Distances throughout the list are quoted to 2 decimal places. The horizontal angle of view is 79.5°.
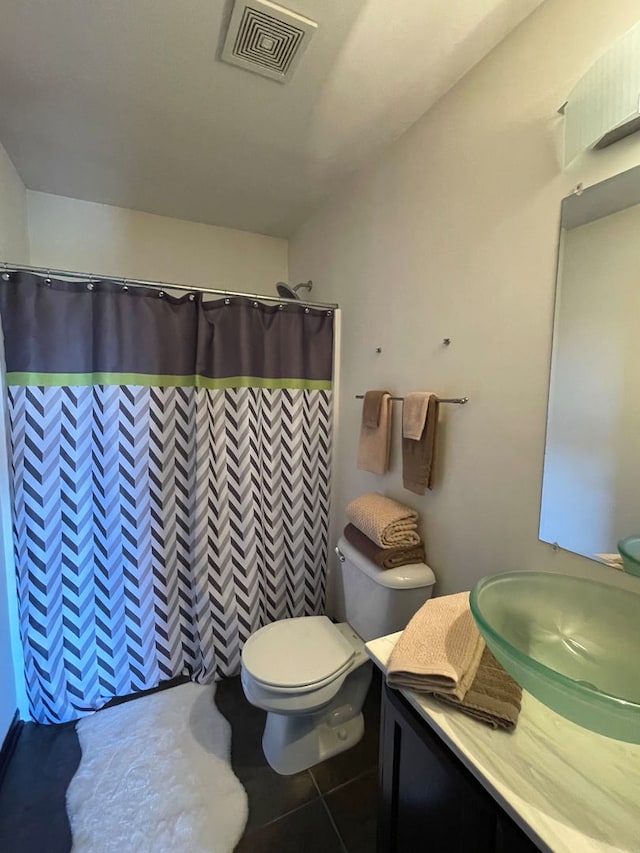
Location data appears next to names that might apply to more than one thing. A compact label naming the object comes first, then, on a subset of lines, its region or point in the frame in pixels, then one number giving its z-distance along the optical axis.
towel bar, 1.27
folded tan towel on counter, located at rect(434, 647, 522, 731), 0.69
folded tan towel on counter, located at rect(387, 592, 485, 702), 0.74
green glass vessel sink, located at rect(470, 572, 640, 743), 0.68
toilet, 1.32
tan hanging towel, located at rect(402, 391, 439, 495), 1.34
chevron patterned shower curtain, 1.52
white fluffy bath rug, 1.21
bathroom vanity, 0.55
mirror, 0.89
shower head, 2.08
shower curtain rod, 1.44
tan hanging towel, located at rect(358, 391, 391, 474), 1.59
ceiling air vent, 1.01
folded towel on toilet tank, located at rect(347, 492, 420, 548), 1.40
